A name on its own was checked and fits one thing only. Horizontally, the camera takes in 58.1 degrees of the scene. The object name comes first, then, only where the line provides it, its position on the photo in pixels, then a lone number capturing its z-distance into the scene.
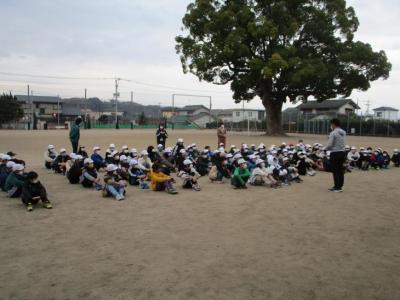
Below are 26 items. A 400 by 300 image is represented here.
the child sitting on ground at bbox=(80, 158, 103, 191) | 9.86
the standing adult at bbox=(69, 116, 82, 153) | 13.95
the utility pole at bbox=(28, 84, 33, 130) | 53.26
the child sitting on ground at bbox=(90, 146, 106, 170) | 12.39
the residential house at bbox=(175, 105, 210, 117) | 91.26
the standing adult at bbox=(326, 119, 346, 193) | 9.55
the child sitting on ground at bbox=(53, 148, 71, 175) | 12.39
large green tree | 30.19
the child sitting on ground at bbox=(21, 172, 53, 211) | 7.58
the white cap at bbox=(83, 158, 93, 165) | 10.05
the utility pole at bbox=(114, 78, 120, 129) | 66.07
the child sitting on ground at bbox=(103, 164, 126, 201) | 8.65
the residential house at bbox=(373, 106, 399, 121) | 72.50
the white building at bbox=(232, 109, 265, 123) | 79.75
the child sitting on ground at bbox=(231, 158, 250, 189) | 10.24
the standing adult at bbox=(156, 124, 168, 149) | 16.09
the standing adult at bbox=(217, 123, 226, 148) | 17.45
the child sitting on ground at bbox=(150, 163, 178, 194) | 9.52
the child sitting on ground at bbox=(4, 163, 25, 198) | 8.47
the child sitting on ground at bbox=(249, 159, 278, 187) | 10.63
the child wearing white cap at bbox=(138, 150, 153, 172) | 11.81
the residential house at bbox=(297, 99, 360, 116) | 61.00
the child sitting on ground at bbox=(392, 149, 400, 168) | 16.20
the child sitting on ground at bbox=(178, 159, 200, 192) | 10.02
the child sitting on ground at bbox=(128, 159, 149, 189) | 10.42
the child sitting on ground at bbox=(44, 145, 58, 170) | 13.34
